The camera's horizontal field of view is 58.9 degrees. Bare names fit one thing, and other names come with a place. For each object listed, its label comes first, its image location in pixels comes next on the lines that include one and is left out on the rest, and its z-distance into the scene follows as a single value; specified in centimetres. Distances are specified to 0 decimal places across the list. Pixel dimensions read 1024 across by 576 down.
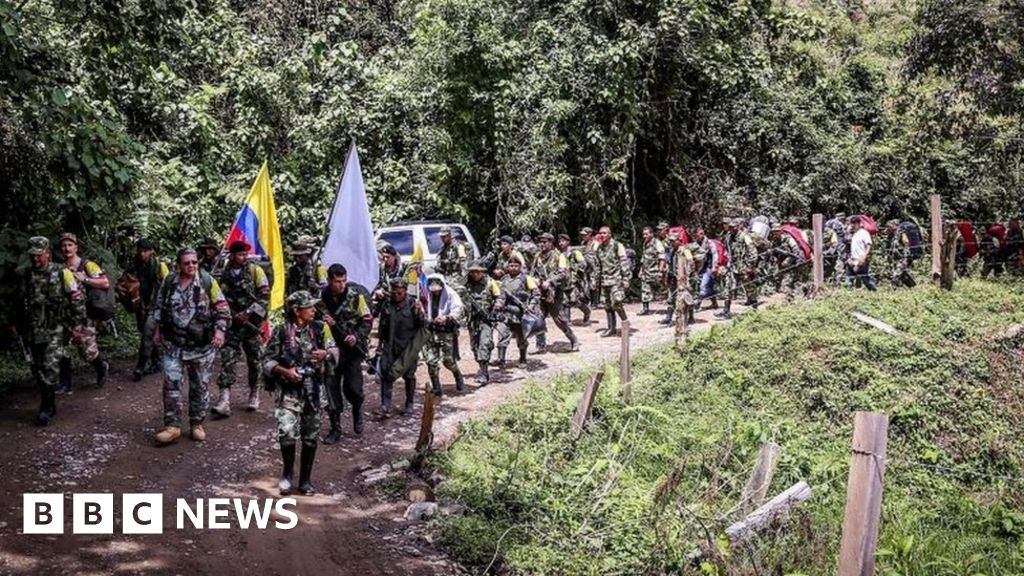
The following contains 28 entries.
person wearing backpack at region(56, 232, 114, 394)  972
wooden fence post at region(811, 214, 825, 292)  1572
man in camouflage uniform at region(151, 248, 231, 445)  891
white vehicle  1630
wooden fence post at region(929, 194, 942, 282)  1531
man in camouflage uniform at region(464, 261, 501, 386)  1266
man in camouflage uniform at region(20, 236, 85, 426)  924
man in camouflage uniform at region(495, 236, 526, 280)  1532
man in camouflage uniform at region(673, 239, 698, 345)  1379
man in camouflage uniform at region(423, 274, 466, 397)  1144
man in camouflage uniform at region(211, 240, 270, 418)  1009
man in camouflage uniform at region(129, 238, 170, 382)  1129
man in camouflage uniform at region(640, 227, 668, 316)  1739
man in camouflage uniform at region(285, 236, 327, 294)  1049
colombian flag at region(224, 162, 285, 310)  1109
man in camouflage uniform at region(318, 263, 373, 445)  947
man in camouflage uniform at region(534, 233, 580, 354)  1489
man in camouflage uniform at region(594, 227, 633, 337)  1581
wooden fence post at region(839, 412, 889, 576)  469
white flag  1068
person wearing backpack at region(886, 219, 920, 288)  1819
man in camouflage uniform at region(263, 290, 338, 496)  785
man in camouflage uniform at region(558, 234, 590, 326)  1623
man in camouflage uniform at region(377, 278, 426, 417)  1073
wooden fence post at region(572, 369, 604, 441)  913
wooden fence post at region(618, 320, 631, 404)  1038
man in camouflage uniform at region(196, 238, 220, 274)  1079
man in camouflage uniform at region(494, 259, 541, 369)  1309
